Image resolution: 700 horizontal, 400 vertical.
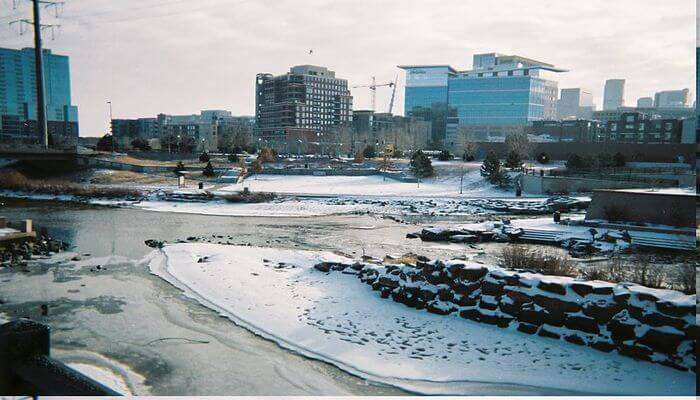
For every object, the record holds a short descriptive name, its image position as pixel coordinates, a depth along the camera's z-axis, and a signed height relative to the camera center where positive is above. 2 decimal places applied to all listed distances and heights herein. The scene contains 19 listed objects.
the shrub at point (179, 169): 58.31 -3.70
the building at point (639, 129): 101.06 +4.40
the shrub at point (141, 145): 81.69 -1.28
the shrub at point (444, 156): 73.19 -1.73
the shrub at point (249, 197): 43.00 -5.11
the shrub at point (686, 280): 11.54 -3.59
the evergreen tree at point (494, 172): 49.81 -2.70
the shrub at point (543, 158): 66.19 -1.55
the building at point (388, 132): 109.06 +3.59
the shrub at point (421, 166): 55.76 -2.53
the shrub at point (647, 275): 12.96 -3.91
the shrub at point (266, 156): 72.13 -2.41
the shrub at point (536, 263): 15.16 -3.85
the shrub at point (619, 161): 56.72 -1.44
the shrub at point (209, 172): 58.41 -3.95
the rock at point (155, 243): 23.02 -5.13
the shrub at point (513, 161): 54.00 -1.64
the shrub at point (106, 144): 76.69 -1.19
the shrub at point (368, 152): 83.06 -1.69
